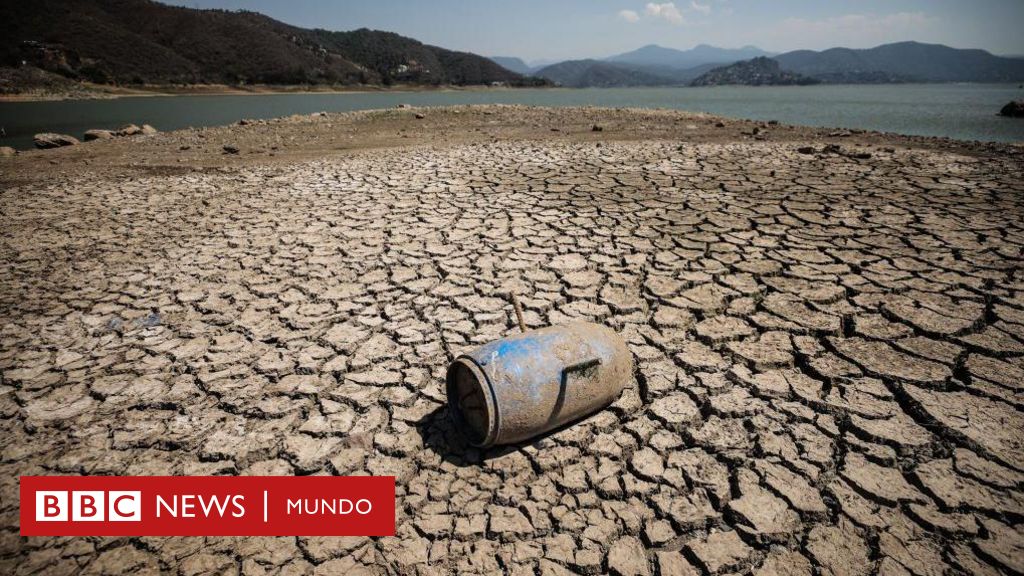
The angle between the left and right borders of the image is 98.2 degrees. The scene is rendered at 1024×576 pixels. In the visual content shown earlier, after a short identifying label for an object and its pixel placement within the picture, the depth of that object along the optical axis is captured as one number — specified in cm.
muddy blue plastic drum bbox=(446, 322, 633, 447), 180
